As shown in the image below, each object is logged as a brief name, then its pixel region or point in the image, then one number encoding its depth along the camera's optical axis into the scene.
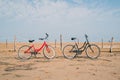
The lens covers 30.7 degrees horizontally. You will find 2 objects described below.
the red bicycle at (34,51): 11.76
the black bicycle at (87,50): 11.91
